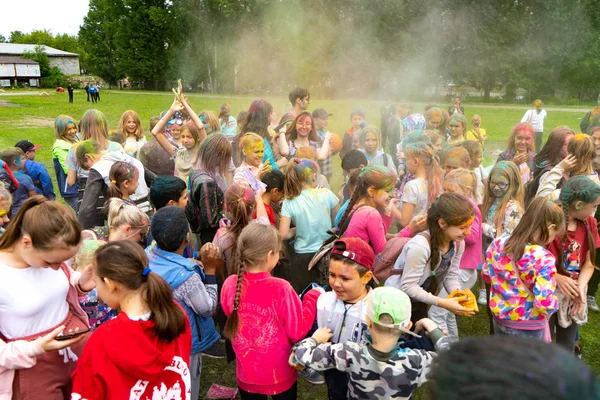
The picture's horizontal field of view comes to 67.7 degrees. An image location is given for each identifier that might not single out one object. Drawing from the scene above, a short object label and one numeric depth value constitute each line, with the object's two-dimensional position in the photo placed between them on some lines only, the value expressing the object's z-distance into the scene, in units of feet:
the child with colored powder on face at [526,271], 8.43
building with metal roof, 231.71
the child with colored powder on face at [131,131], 19.11
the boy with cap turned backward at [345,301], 7.57
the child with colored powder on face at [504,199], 12.60
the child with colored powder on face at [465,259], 11.27
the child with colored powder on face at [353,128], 22.88
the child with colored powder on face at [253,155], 13.11
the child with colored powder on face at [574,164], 13.52
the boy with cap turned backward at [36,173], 17.81
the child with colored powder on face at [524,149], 17.16
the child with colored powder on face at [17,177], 15.76
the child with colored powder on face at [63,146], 17.22
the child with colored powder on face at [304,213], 12.01
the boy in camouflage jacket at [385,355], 6.28
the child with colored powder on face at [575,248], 9.93
